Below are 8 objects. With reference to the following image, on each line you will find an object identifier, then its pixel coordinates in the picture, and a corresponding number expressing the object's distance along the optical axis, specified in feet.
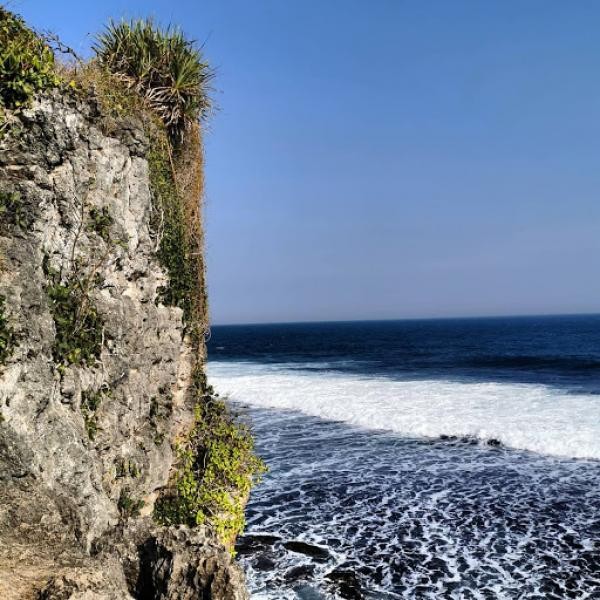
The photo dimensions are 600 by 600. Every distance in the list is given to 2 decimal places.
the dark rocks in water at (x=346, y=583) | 27.66
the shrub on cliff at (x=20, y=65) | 17.84
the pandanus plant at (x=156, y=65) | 28.25
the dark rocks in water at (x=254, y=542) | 32.86
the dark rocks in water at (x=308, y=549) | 32.04
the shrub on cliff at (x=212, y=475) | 27.86
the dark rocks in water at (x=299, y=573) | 29.25
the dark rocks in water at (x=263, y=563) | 30.45
